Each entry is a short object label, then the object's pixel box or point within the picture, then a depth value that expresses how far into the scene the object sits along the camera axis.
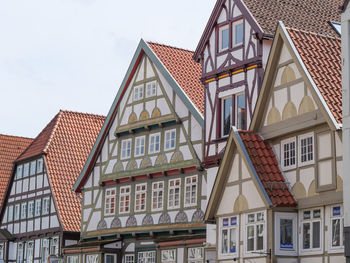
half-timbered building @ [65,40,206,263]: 35.34
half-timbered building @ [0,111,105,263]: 44.16
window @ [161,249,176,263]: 35.38
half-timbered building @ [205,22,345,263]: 23.69
